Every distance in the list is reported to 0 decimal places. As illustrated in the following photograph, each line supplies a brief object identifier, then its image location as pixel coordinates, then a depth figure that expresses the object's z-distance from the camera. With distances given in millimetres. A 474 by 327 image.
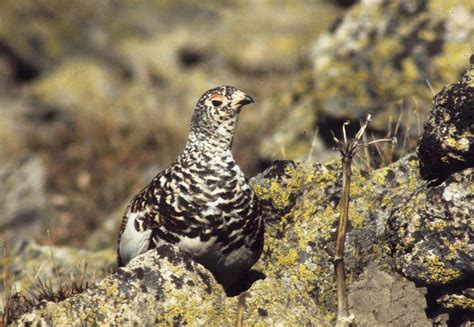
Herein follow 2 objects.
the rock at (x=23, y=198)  19672
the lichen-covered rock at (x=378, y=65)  14523
